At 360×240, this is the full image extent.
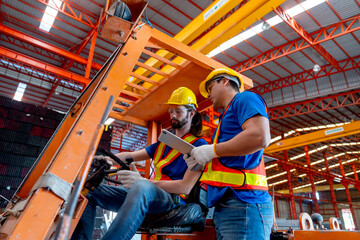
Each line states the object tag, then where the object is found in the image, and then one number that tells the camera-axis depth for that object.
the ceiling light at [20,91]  15.75
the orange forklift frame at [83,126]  1.14
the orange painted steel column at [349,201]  23.79
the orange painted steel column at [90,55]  10.88
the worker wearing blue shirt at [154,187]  1.57
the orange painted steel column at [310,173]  21.40
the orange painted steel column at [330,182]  23.25
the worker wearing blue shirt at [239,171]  1.52
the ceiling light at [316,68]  12.62
